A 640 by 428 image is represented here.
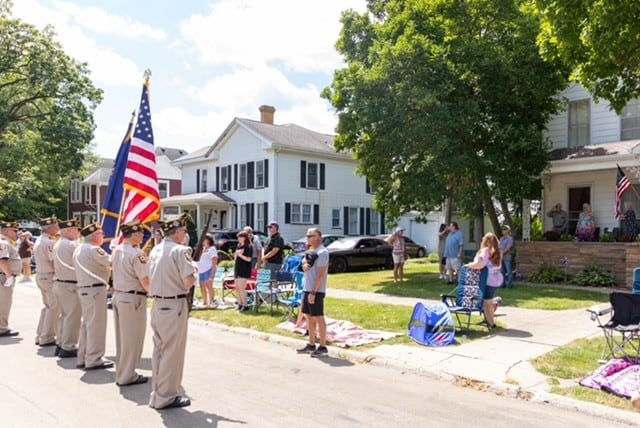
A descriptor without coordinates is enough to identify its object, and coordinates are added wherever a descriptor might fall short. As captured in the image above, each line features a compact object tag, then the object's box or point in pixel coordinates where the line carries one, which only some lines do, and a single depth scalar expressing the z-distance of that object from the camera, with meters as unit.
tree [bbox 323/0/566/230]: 17.89
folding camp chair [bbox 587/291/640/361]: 7.85
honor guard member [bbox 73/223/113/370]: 7.82
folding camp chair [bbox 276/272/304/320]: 11.91
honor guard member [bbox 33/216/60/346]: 9.37
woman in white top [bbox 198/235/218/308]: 13.87
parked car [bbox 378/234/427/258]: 32.65
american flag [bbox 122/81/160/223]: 9.18
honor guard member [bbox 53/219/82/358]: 8.53
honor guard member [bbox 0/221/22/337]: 10.33
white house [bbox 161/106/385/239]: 33.19
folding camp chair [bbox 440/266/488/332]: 10.12
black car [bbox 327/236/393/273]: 23.05
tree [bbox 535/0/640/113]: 9.16
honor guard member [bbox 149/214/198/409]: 6.16
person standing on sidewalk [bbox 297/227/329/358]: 8.86
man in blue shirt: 16.17
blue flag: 9.66
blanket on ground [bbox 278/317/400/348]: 9.73
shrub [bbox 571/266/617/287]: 16.41
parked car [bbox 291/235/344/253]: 26.02
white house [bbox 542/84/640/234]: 17.94
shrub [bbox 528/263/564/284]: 17.55
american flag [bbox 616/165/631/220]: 16.22
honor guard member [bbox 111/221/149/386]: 6.91
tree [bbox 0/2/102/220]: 33.47
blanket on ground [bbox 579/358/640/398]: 6.65
